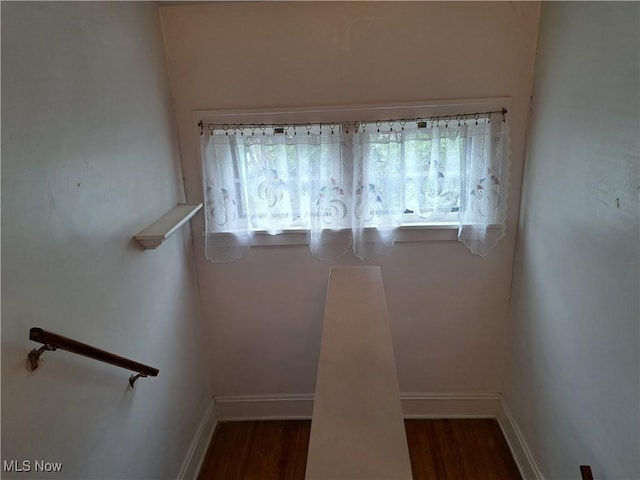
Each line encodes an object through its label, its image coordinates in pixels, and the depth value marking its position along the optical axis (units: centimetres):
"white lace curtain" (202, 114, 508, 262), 215
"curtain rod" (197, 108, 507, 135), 211
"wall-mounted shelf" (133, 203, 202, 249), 169
